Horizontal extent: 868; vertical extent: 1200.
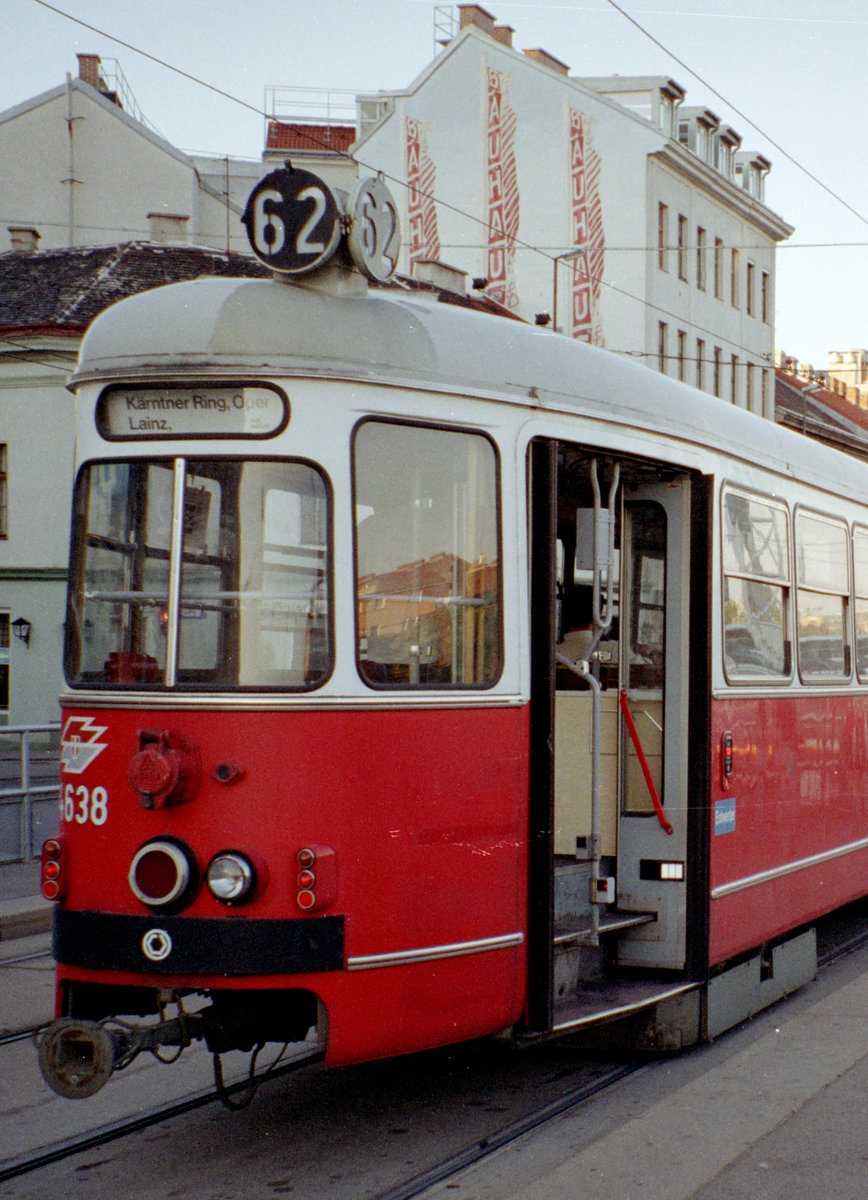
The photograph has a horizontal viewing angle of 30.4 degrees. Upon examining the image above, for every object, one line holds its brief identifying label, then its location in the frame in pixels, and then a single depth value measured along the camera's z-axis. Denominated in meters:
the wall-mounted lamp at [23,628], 29.91
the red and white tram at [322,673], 5.21
